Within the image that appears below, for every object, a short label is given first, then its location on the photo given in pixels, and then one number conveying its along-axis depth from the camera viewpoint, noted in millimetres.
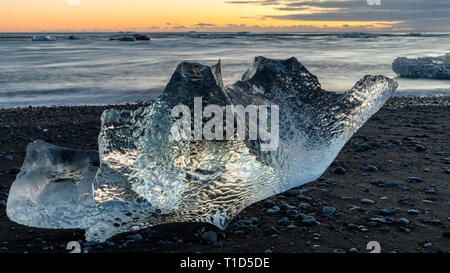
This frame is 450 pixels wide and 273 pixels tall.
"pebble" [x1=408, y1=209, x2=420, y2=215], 3203
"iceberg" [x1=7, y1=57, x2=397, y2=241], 2676
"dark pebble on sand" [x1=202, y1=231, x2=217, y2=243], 2814
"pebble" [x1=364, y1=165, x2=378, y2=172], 4343
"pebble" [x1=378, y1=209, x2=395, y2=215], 3207
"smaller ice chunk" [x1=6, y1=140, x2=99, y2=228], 3080
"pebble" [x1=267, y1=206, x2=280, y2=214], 3266
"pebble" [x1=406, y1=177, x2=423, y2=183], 3961
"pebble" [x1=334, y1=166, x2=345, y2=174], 4270
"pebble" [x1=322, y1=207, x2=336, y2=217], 3207
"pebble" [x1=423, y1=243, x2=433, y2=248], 2670
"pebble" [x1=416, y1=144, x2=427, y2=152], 5070
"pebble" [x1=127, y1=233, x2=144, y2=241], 2850
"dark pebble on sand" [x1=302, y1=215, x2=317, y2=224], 3057
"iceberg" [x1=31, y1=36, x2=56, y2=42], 56081
